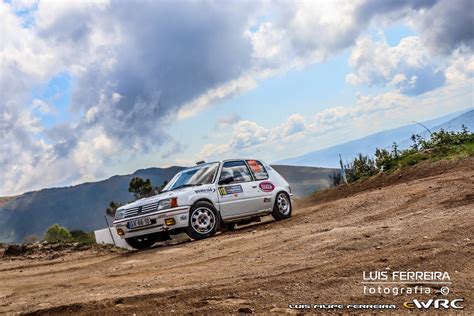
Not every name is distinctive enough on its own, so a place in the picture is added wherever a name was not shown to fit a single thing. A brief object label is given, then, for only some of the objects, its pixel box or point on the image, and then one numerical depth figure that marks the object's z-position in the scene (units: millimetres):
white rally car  10602
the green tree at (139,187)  52719
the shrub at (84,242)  13438
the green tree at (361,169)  18288
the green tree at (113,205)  51069
